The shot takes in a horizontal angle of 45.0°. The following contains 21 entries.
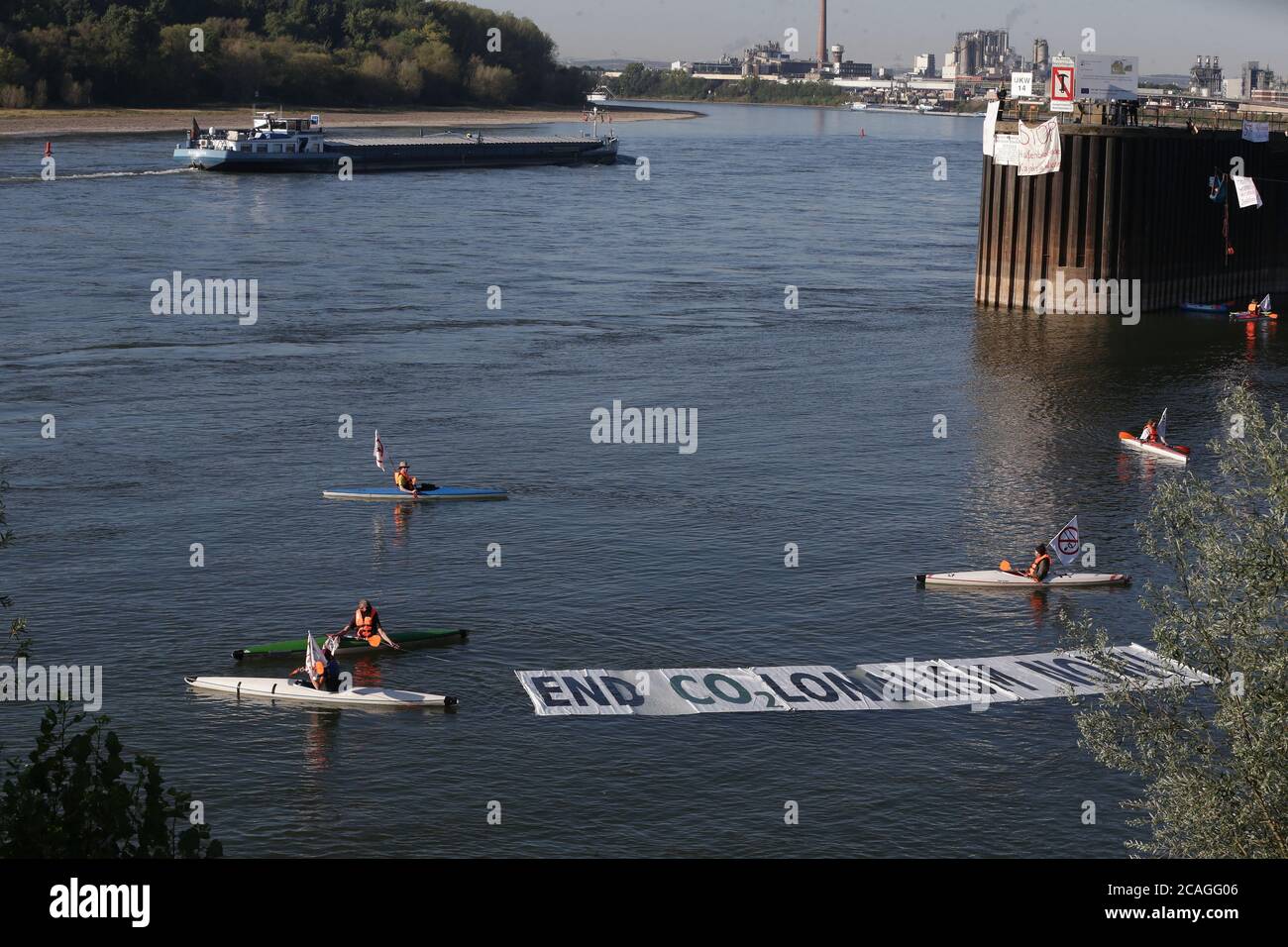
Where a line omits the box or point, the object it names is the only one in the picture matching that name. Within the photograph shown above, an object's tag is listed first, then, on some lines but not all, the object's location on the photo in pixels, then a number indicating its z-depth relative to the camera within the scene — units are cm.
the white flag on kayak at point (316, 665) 3209
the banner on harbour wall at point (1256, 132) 8488
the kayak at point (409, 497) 4741
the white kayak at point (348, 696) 3216
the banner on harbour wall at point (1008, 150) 7672
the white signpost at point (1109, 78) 8038
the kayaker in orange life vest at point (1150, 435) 5472
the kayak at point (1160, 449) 5356
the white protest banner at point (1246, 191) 8269
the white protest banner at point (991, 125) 7806
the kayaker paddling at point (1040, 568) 3997
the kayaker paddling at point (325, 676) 3216
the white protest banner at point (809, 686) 3250
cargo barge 14100
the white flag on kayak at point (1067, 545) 4034
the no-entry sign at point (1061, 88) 7794
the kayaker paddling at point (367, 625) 3469
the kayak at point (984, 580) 4006
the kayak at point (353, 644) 3406
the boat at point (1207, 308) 8269
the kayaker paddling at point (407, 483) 4728
